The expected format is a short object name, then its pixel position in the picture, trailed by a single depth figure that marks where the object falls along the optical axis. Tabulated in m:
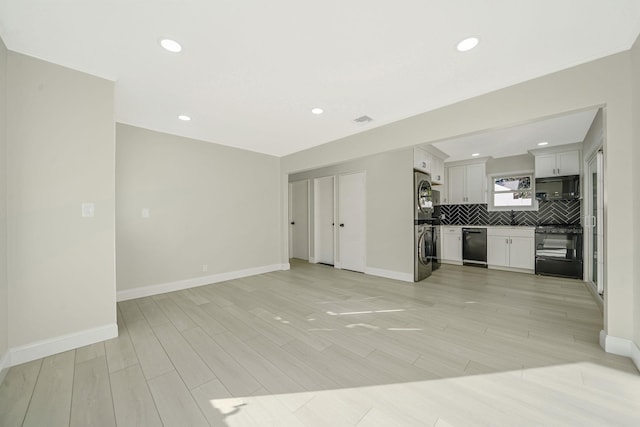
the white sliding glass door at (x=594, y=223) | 3.24
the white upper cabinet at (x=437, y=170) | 4.89
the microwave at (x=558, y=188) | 4.38
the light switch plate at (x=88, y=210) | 2.14
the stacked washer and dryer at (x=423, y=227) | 4.13
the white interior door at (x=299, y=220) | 6.23
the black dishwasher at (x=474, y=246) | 5.15
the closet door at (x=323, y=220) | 5.70
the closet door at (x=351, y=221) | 5.00
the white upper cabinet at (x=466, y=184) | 5.47
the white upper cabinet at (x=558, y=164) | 4.38
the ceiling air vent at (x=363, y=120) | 3.18
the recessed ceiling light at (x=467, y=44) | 1.78
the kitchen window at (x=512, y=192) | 5.18
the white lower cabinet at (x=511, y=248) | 4.67
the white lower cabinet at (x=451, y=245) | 5.47
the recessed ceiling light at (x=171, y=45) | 1.78
